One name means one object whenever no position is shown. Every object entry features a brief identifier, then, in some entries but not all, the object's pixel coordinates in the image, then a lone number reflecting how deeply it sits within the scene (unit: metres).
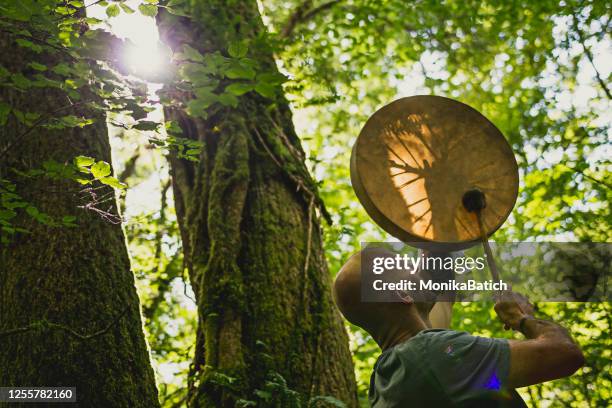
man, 1.87
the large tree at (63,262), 2.51
